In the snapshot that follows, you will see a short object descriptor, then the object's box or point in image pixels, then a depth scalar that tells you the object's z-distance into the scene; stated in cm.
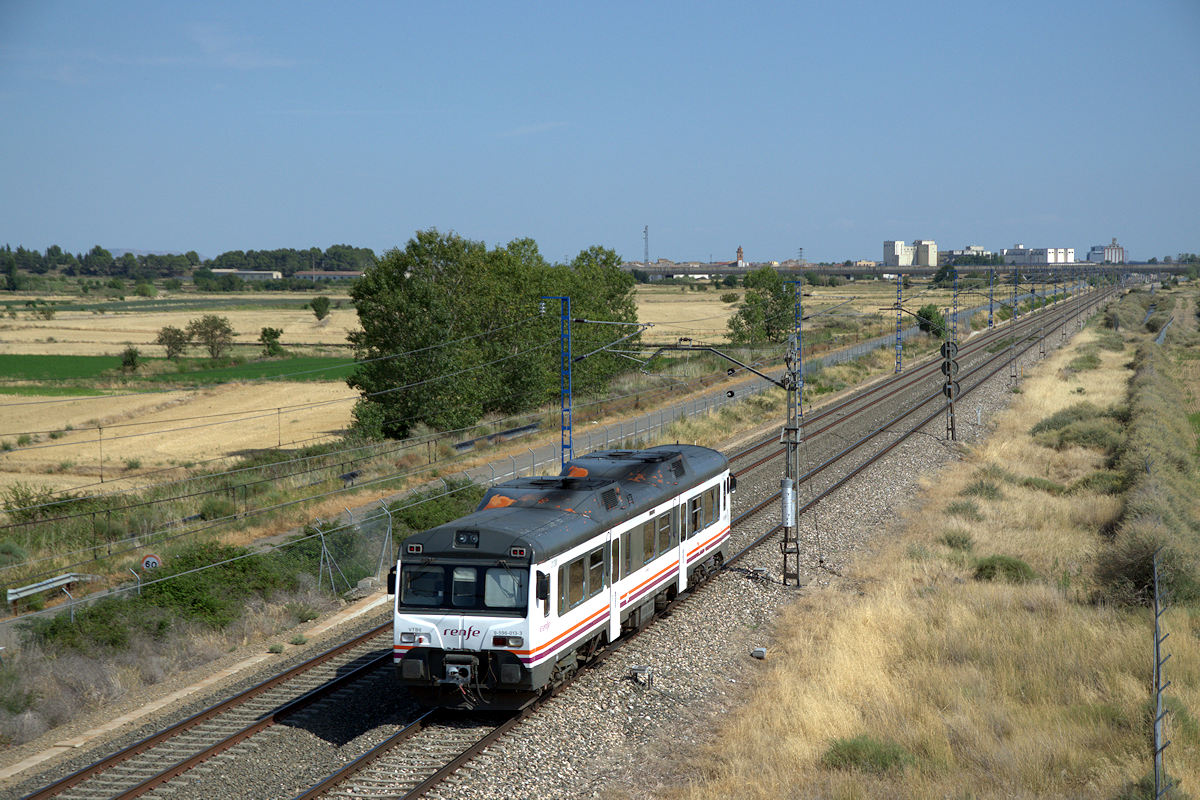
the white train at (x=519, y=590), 1402
